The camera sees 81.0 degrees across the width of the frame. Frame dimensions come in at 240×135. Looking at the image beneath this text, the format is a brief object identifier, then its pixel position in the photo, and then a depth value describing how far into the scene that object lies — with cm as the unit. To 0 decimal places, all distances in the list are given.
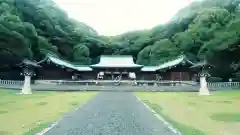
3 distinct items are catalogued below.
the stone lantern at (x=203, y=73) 1379
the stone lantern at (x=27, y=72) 1335
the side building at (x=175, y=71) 2487
